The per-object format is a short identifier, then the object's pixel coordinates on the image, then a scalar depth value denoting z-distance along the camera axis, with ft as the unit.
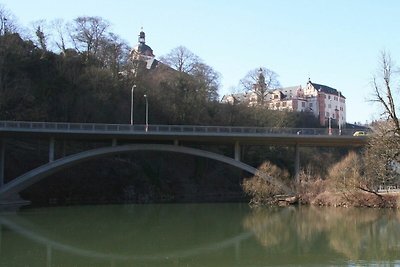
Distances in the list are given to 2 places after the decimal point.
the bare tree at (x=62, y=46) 185.51
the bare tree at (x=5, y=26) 156.15
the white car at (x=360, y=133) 145.59
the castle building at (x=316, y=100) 352.90
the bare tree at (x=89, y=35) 186.60
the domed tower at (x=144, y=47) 301.88
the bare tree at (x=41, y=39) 179.52
